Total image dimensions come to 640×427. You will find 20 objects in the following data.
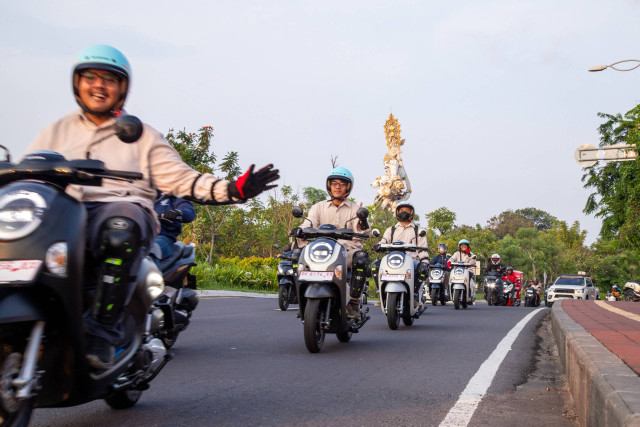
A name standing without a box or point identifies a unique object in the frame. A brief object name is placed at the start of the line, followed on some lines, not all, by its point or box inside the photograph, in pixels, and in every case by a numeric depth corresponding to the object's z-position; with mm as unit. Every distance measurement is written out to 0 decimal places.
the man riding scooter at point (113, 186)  3613
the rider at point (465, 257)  21766
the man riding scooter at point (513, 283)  30600
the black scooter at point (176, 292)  6762
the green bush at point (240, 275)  24586
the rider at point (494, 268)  27734
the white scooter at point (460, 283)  19750
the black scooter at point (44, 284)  3023
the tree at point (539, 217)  131125
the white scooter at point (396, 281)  11180
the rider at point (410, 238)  12156
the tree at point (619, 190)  30031
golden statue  65062
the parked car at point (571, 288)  34812
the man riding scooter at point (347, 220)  8695
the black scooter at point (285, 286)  16000
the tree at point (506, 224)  108375
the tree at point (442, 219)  64812
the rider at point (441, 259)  22344
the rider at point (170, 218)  7155
